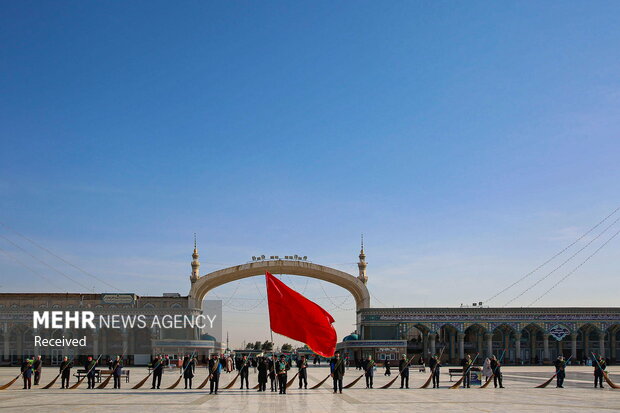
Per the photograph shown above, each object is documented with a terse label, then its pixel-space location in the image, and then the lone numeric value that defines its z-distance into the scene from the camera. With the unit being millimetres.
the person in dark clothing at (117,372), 31348
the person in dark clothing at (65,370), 30859
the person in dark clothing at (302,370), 30844
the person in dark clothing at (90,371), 31395
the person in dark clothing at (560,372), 31683
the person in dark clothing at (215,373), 27797
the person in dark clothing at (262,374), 29377
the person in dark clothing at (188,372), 31516
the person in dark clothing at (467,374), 32344
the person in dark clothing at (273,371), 28866
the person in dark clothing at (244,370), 31766
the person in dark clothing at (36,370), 33188
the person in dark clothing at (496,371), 31812
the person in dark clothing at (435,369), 32688
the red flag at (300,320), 25859
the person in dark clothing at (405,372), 32781
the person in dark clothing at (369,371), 32281
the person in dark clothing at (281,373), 27977
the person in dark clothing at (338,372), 28656
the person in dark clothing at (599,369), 31669
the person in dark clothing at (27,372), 30906
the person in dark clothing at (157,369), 31281
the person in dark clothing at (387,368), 46625
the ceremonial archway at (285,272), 73250
